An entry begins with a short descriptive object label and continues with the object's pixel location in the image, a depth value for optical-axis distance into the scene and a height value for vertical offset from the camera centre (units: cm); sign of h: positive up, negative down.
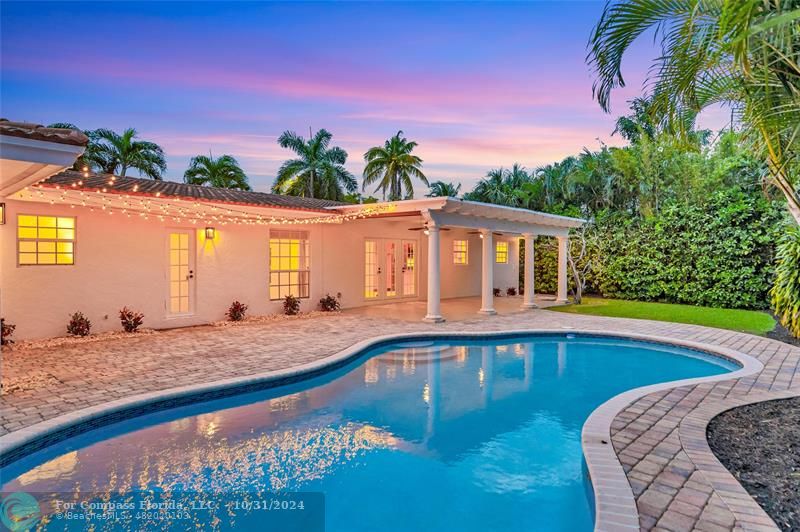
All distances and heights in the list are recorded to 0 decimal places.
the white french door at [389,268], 1579 -4
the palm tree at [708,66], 402 +206
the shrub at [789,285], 955 -37
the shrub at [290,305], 1308 -115
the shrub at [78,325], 935 -125
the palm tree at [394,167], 2728 +619
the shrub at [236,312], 1197 -123
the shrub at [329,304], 1408 -119
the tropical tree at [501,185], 2666 +516
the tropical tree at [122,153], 2291 +593
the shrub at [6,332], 840 -127
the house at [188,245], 861 +58
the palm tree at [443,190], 3055 +535
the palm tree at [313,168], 2712 +603
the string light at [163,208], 812 +129
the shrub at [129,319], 1009 -123
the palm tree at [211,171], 2606 +565
